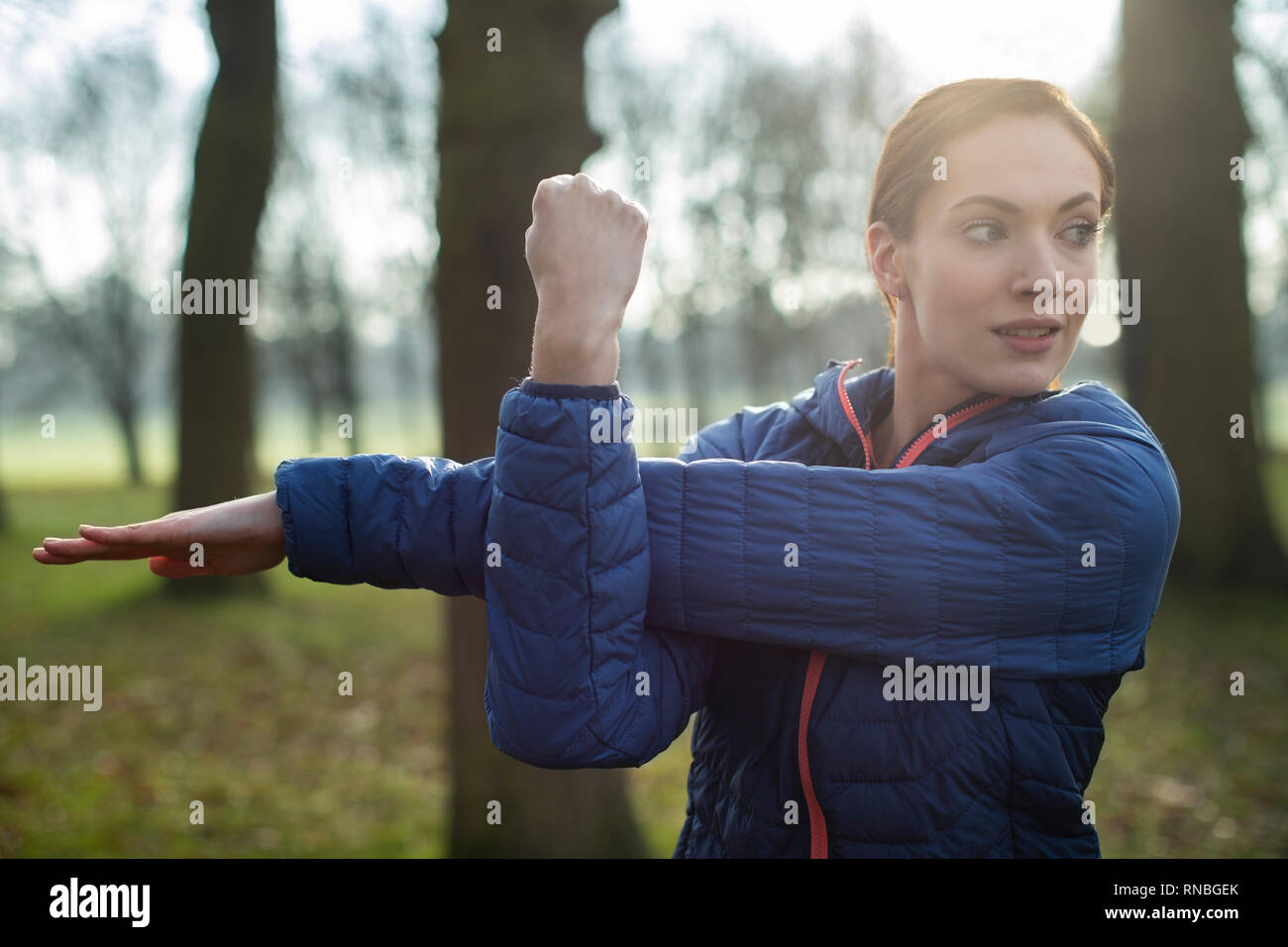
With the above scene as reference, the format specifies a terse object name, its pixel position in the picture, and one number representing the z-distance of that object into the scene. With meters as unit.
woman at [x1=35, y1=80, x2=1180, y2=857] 1.42
